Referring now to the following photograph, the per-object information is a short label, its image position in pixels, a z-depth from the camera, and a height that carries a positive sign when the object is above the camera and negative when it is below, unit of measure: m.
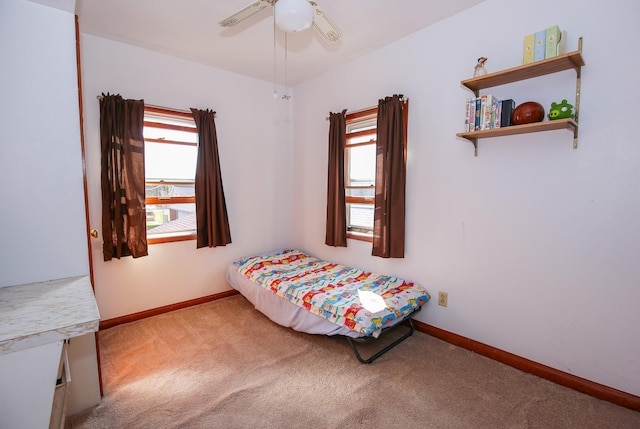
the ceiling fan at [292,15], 1.43 +0.91
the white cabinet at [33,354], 0.96 -0.53
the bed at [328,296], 2.16 -0.83
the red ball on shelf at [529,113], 1.84 +0.50
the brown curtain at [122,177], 2.60 +0.13
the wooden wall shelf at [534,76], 1.71 +0.77
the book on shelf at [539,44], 1.79 +0.90
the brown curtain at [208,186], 3.11 +0.08
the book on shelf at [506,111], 1.95 +0.54
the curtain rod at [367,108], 2.65 +0.85
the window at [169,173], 2.95 +0.20
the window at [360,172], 3.06 +0.23
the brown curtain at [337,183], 3.18 +0.12
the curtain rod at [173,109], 2.91 +0.84
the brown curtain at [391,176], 2.63 +0.16
